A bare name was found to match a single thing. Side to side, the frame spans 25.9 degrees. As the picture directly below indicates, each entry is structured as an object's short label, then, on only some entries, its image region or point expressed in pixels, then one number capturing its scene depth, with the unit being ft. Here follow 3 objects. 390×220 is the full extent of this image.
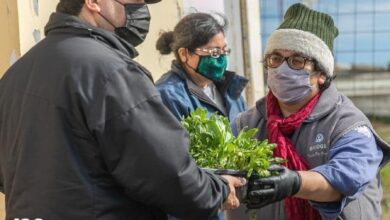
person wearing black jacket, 8.61
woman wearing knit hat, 10.28
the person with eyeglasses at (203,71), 14.65
